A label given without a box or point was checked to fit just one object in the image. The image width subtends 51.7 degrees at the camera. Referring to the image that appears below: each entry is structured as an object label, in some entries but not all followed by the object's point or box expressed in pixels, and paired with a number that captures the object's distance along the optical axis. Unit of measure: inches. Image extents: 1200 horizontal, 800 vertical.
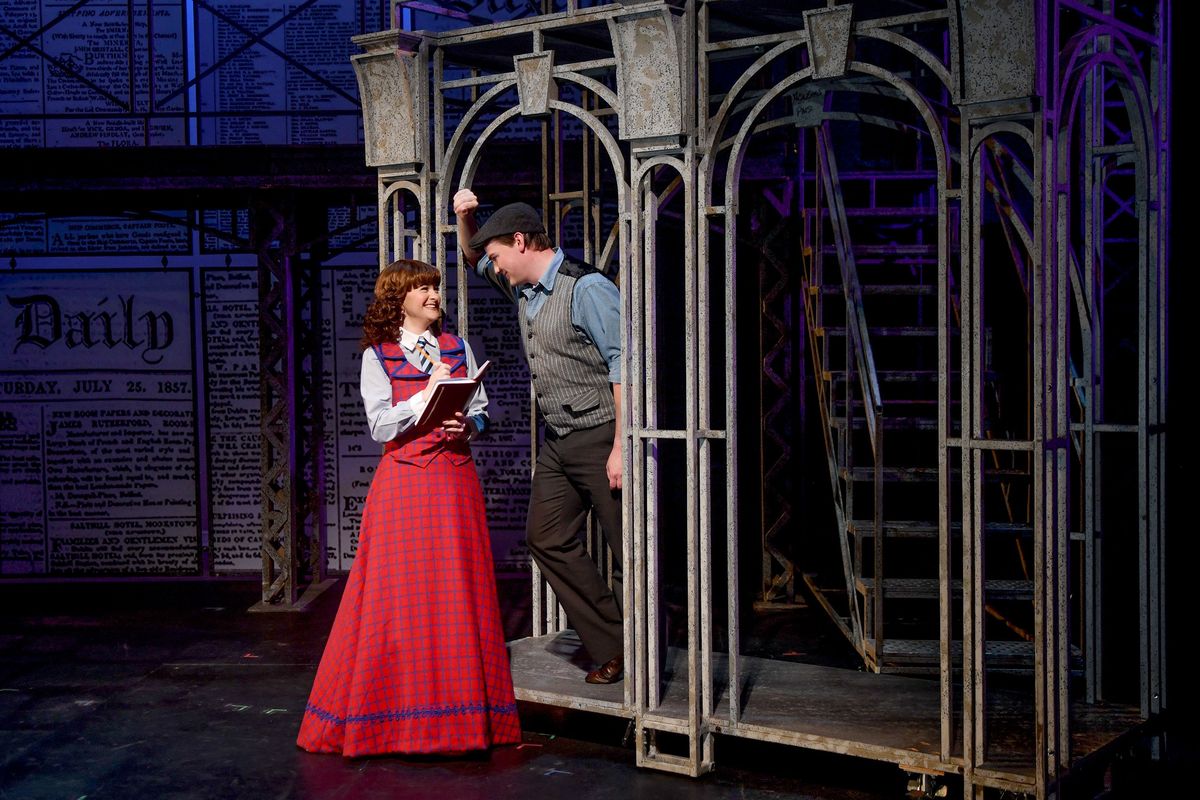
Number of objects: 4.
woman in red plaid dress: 187.5
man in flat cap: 196.4
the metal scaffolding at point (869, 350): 154.3
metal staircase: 237.8
